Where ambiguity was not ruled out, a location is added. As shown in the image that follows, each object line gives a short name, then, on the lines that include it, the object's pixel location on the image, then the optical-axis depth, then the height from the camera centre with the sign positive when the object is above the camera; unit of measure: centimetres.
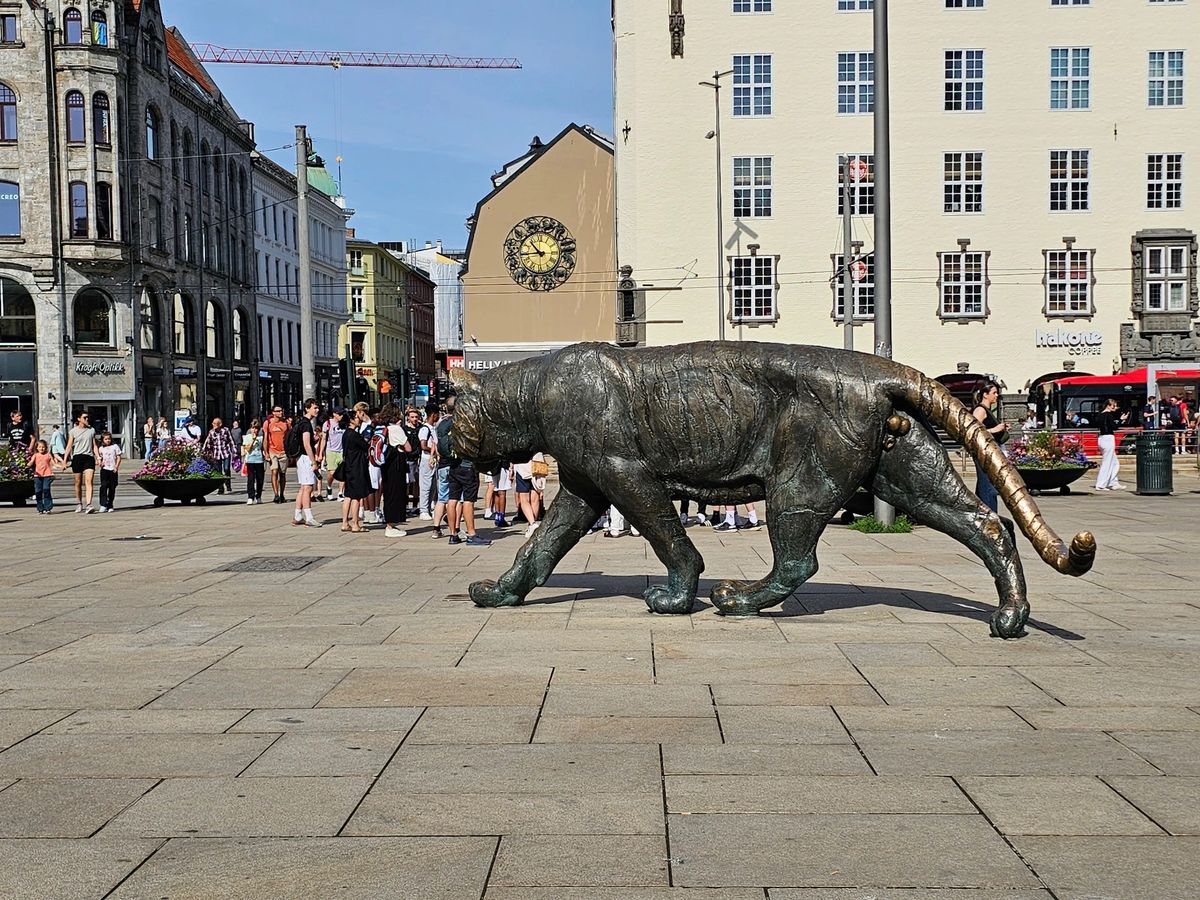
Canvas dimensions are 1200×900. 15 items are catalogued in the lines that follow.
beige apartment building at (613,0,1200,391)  4575 +902
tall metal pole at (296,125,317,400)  2797 +326
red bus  4147 +47
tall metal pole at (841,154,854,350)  3243 +383
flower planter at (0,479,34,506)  2270 -124
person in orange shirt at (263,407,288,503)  2308 -59
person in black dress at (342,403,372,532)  1675 -65
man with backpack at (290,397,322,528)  1797 -76
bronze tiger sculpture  834 -21
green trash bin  2267 -96
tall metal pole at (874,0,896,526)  1540 +243
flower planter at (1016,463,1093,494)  2253 -119
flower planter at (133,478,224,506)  2241 -120
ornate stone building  4394 +742
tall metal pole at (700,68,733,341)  4575 +811
